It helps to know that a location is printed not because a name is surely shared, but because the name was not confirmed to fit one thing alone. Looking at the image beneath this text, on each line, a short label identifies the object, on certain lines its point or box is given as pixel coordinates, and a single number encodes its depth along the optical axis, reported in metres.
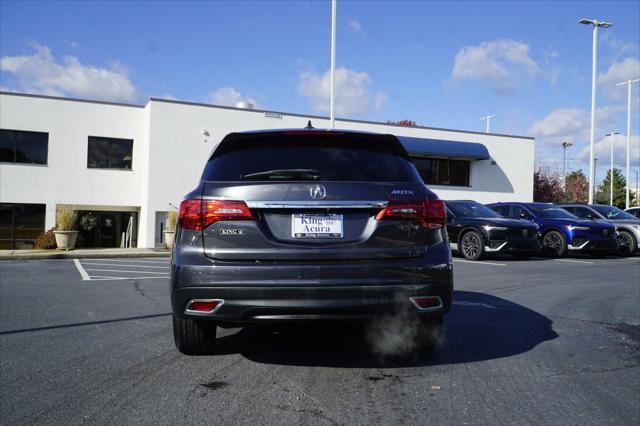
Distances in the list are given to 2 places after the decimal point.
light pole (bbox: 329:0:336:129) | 22.75
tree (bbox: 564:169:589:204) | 58.12
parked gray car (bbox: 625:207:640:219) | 19.62
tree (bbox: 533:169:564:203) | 39.47
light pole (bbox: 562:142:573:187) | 69.00
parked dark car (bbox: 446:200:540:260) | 13.55
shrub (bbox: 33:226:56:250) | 19.28
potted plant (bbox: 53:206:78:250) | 18.06
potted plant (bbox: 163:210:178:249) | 19.27
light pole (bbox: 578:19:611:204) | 27.44
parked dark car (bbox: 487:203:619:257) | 15.20
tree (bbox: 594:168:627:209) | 72.12
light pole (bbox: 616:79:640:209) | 35.60
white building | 20.98
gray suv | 3.52
